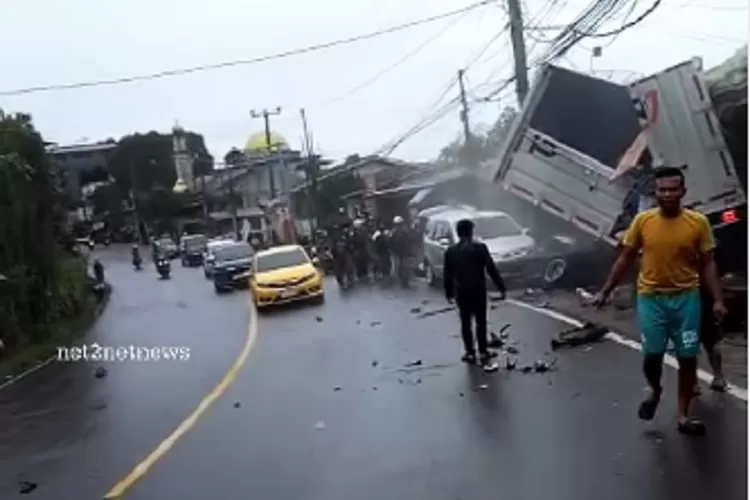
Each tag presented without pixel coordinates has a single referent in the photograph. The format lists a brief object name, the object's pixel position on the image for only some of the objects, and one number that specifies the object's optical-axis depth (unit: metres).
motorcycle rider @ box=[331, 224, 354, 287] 31.65
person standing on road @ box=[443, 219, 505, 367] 12.28
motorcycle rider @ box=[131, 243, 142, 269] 60.53
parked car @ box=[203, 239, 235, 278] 41.30
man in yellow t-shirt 6.96
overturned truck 14.59
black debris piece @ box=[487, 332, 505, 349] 13.61
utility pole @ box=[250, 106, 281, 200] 79.31
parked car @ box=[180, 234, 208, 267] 61.41
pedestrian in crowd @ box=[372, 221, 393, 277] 32.12
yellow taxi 25.97
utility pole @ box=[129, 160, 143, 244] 76.12
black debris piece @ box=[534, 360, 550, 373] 11.25
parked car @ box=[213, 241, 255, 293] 38.69
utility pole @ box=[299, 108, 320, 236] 61.38
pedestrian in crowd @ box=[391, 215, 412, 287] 31.52
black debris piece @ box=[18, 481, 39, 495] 8.45
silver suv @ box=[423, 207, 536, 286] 22.91
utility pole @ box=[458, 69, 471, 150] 40.06
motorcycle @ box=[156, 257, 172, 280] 50.19
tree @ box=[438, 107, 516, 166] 45.31
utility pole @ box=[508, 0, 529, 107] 24.16
